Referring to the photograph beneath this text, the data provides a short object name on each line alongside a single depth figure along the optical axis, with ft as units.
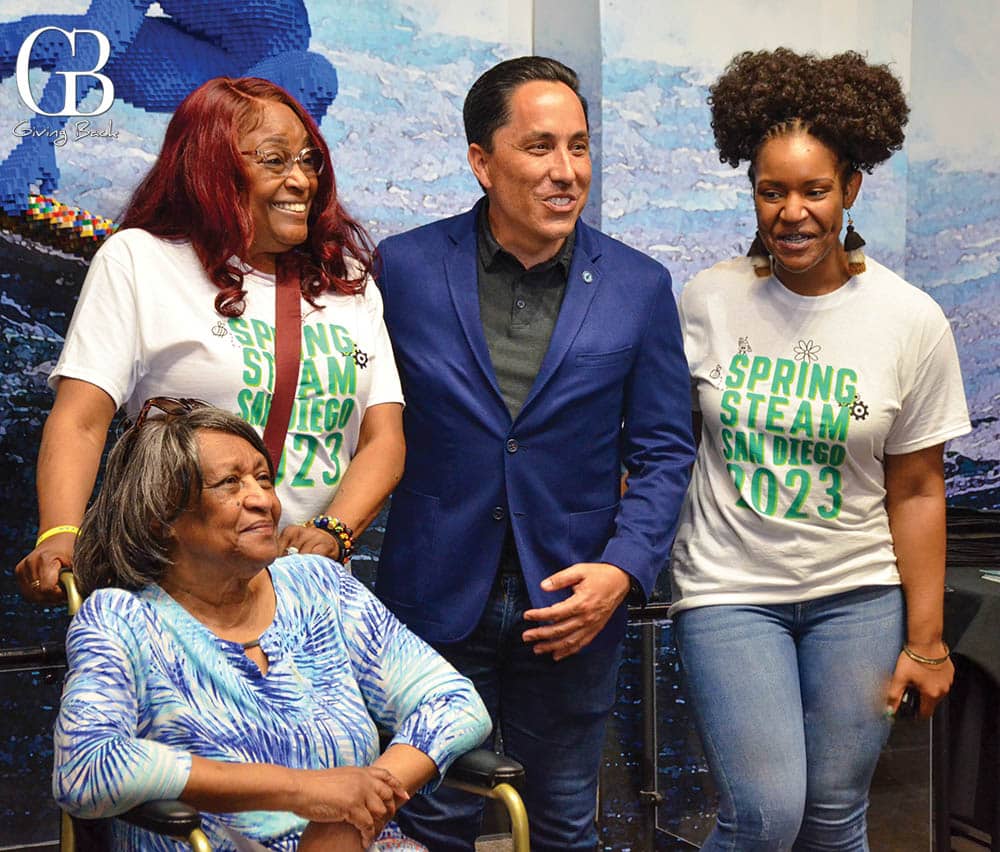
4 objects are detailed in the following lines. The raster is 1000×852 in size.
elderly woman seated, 6.58
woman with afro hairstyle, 8.32
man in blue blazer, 8.43
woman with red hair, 7.95
